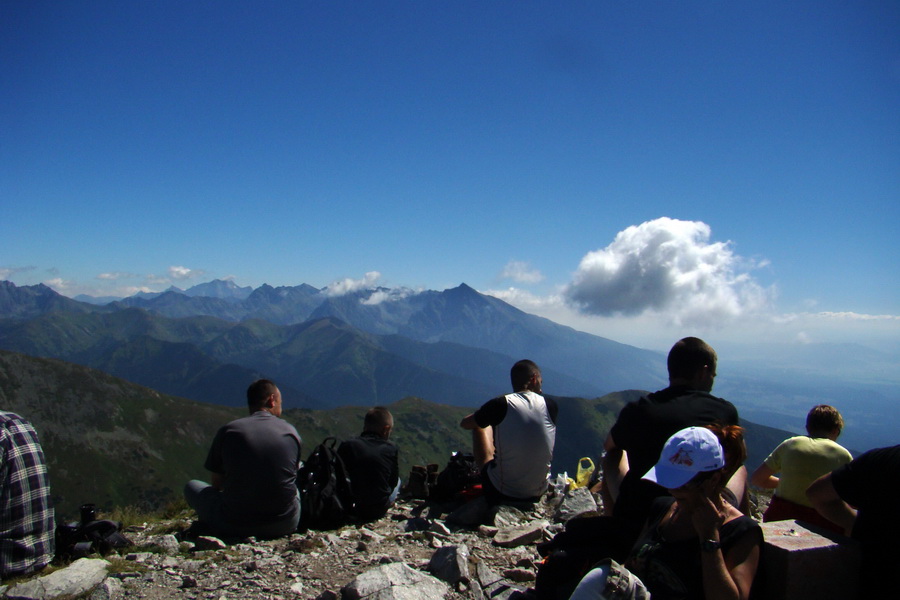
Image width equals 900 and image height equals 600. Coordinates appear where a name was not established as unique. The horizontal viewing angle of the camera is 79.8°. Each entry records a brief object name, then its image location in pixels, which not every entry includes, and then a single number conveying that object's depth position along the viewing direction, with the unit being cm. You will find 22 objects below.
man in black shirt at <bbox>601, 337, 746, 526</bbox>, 478
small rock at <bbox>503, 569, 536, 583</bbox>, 570
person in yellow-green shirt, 585
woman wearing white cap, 330
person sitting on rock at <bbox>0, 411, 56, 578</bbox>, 593
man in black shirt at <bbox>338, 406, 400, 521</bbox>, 840
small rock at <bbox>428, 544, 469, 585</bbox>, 554
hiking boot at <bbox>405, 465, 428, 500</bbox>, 993
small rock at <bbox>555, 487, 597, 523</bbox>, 805
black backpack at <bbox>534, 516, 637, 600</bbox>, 424
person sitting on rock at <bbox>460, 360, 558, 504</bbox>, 805
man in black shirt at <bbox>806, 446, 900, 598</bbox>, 372
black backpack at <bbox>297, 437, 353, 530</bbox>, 800
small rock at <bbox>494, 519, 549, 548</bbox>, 679
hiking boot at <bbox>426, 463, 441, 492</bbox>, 1020
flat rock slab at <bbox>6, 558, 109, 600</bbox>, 524
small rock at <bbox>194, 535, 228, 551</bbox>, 692
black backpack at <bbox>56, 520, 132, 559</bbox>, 673
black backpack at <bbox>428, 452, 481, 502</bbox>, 920
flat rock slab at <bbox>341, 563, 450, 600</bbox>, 493
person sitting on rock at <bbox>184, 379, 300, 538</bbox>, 732
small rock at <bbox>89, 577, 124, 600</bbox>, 531
